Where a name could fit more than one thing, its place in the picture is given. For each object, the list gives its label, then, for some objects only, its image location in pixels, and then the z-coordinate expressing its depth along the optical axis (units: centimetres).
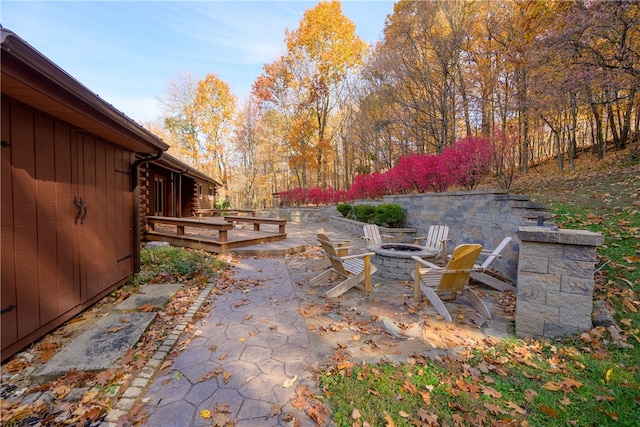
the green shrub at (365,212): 913
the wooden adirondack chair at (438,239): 512
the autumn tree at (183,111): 2075
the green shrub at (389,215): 812
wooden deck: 620
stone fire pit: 441
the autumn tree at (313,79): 1630
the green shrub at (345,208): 1175
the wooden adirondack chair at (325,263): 458
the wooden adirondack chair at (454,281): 306
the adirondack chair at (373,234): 556
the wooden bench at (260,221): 808
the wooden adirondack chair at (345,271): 374
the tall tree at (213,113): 2017
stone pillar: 239
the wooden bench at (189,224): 613
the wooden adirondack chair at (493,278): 379
